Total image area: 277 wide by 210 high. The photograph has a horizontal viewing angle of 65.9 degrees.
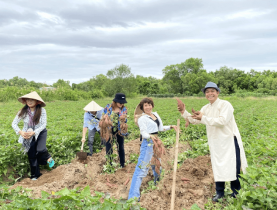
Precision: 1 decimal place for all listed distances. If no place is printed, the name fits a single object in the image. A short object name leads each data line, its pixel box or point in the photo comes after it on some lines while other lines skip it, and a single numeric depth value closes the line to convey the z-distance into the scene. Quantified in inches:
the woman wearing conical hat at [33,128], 181.2
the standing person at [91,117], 229.5
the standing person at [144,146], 139.9
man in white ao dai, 124.0
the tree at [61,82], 3541.8
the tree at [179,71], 3046.3
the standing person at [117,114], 181.6
